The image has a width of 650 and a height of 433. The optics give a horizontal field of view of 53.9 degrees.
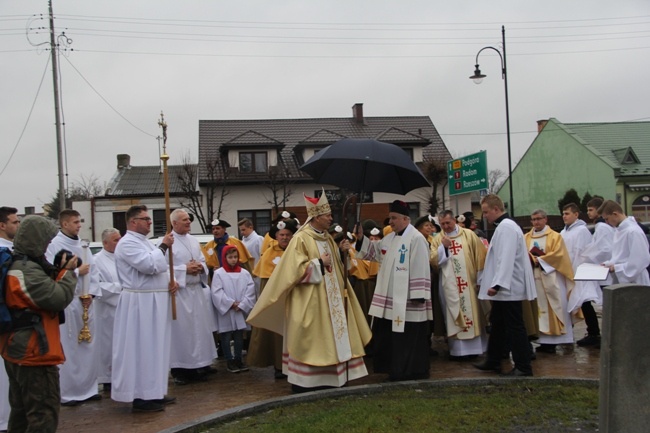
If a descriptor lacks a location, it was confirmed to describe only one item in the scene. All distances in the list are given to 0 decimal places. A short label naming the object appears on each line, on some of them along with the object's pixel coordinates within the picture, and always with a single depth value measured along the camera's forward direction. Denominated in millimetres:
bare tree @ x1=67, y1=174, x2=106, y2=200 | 53969
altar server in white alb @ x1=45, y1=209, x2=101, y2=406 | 7348
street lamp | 21141
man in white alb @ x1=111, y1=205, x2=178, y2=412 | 6660
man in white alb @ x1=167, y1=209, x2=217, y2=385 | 8195
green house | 37000
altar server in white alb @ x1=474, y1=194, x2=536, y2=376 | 7359
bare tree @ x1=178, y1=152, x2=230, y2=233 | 34312
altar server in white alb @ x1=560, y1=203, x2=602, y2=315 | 9211
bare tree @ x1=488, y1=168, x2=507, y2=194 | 67750
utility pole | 24453
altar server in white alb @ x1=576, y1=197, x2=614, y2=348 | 9297
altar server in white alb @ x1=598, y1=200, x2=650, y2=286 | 8641
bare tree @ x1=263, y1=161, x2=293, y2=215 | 34500
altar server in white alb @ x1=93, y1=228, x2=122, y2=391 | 8094
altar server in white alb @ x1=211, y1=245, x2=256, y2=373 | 8875
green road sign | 15457
